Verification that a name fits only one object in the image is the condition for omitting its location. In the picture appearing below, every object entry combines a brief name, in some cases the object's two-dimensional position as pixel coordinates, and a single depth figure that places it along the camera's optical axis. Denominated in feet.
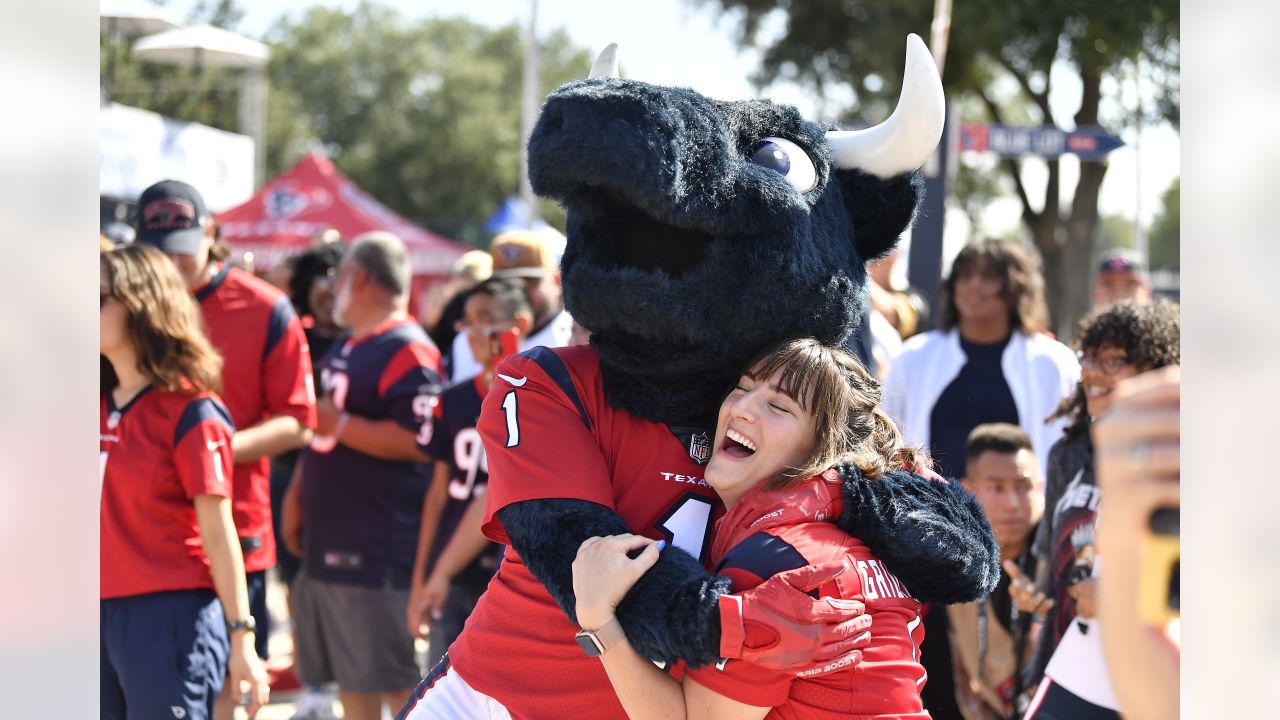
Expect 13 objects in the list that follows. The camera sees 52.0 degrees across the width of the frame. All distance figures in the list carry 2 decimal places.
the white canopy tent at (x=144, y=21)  33.27
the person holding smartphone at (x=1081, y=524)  9.89
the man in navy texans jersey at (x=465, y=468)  15.06
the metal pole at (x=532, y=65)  56.80
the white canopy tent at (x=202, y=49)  36.24
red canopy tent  47.98
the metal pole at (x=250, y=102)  72.18
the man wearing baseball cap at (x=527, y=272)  16.89
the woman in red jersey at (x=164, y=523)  11.32
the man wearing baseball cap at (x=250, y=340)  13.93
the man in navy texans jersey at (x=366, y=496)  16.05
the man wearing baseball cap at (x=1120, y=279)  22.81
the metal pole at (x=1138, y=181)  64.39
